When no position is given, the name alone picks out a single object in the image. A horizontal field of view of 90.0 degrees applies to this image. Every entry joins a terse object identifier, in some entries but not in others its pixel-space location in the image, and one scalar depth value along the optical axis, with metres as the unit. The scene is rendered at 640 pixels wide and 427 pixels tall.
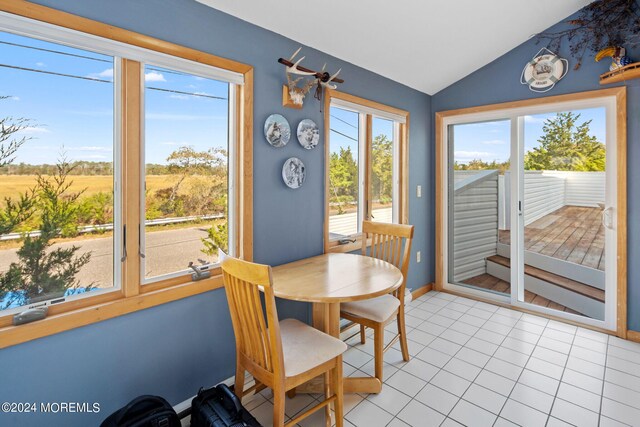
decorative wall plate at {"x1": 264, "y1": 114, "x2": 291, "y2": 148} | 2.20
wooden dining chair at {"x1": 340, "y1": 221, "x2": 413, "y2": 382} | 2.10
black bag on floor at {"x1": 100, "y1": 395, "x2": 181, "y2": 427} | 1.42
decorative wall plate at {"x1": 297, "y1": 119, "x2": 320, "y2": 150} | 2.41
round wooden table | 1.69
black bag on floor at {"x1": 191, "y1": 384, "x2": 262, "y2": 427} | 1.50
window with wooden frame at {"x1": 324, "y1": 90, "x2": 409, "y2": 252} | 2.80
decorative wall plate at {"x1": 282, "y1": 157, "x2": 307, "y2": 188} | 2.32
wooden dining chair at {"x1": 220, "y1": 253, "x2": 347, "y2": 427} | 1.40
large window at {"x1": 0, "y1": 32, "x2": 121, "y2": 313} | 1.40
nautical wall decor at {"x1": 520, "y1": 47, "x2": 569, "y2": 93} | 2.95
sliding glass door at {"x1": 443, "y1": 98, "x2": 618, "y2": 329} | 2.90
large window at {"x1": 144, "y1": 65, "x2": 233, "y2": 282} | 1.80
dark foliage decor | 2.56
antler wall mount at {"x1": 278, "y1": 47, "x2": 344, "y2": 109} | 2.22
